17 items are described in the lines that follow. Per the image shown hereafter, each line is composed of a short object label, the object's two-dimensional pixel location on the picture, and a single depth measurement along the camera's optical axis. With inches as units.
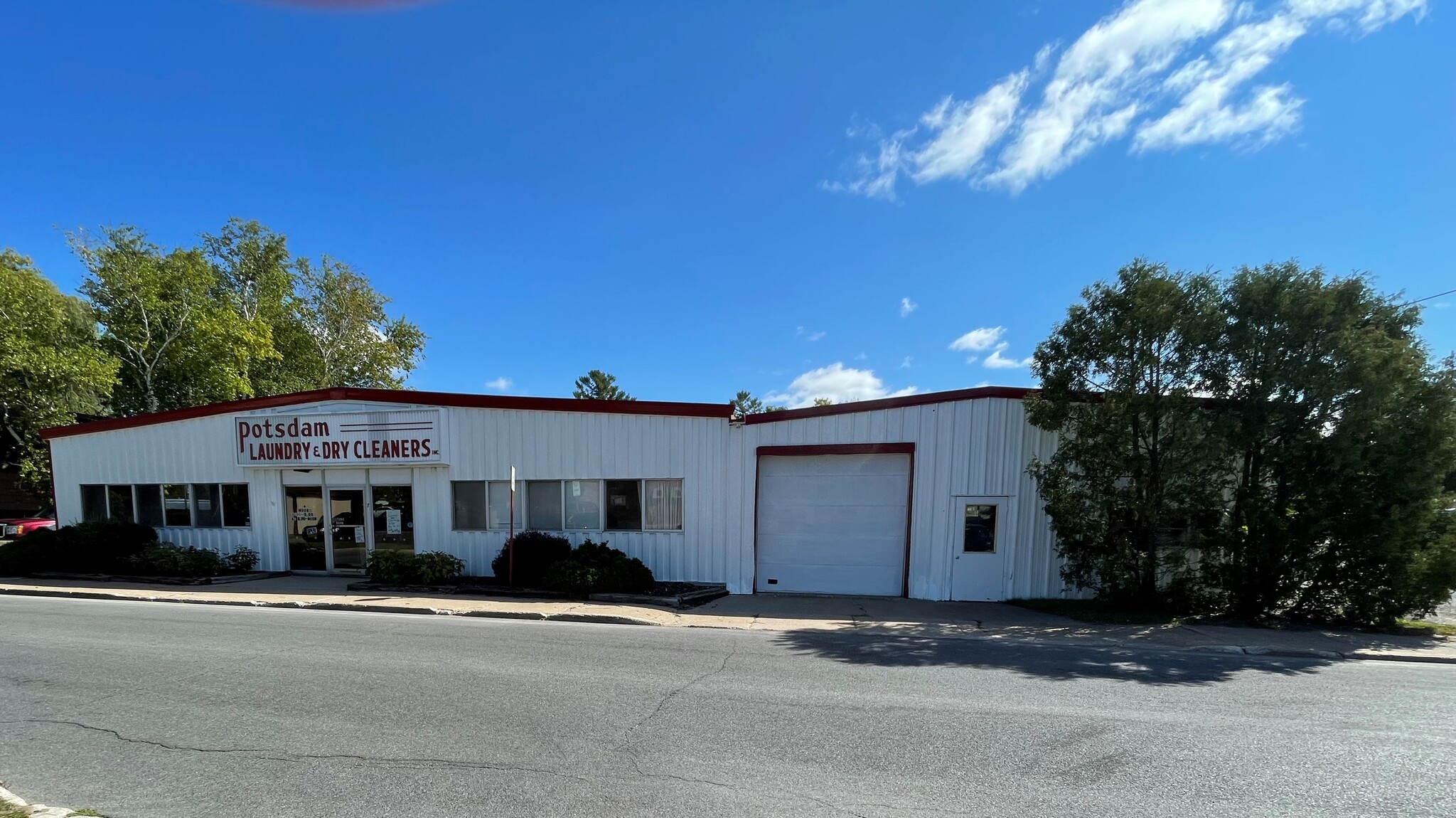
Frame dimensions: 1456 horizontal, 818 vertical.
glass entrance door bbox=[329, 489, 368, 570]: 512.7
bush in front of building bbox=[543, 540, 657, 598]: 407.5
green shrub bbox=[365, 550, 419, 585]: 450.3
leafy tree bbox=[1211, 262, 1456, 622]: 318.7
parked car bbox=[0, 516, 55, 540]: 693.9
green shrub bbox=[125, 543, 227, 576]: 487.8
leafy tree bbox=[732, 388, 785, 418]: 2159.2
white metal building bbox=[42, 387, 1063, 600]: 416.5
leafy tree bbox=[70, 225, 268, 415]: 825.5
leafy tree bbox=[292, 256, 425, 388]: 1109.7
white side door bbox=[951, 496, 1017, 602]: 413.7
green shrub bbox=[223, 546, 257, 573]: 514.0
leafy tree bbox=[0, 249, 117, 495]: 683.4
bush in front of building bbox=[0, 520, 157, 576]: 510.0
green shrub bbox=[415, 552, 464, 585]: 448.5
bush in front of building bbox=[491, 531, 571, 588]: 441.7
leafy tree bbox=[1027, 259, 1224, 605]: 346.9
